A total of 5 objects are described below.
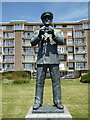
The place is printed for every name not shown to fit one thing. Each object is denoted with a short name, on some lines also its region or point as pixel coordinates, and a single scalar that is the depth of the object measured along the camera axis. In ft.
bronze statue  16.61
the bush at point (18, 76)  101.84
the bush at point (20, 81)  82.94
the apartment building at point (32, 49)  167.02
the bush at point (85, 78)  90.22
